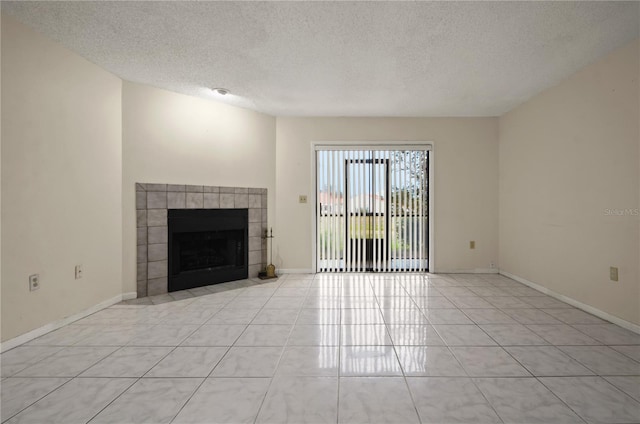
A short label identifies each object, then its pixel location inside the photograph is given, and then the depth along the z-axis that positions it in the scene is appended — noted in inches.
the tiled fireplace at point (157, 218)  124.6
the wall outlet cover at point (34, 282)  84.6
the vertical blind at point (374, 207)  169.6
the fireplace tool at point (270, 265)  158.1
